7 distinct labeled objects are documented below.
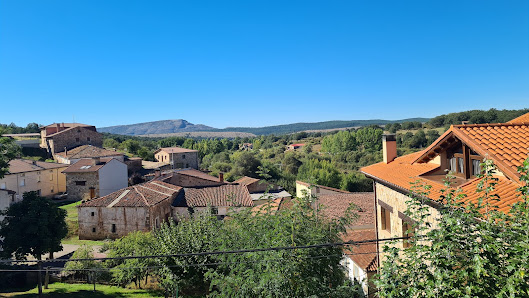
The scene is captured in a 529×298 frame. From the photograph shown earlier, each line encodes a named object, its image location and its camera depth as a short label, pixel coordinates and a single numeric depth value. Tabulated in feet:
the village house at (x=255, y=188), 144.49
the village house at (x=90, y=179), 126.00
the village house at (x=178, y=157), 200.95
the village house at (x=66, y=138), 178.09
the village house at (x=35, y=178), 116.57
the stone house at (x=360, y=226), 43.65
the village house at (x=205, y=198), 95.66
